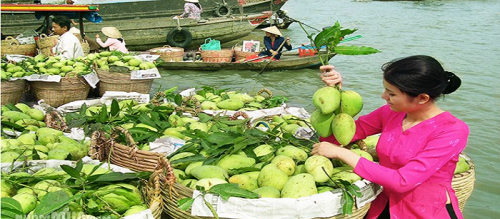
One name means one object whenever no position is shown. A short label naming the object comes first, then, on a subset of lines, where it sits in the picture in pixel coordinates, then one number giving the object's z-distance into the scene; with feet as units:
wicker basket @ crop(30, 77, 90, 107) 13.94
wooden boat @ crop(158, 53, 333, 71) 26.58
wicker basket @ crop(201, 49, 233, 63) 27.48
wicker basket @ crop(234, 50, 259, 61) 28.12
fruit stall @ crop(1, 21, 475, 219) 5.70
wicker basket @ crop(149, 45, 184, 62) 28.35
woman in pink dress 5.40
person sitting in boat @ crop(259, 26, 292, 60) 26.63
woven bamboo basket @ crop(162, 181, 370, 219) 5.90
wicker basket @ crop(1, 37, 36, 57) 21.02
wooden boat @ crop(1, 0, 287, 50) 31.91
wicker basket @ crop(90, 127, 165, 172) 7.33
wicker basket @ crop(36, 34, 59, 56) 20.10
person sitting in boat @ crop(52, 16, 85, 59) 16.81
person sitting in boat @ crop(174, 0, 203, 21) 34.22
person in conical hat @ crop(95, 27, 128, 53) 23.67
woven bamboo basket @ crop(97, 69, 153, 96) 14.89
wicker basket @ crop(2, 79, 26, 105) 12.98
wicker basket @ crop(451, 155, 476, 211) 7.32
